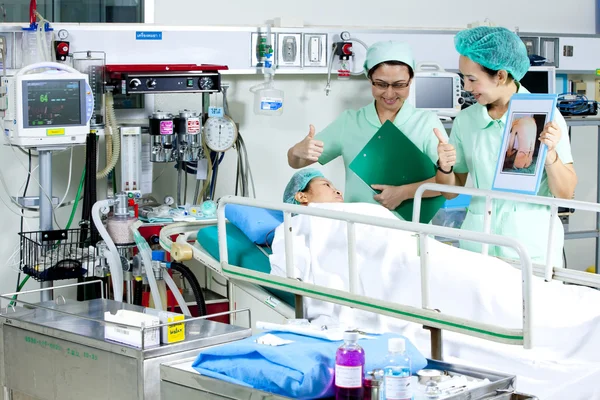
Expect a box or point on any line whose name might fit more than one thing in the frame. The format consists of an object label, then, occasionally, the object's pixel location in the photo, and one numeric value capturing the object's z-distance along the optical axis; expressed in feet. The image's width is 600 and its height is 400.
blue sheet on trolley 9.37
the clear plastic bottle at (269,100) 22.57
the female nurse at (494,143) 15.78
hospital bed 11.03
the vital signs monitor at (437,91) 23.53
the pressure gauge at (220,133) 21.15
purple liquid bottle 9.03
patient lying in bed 12.36
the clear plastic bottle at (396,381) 8.86
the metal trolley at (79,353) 11.11
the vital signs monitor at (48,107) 17.98
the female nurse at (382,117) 18.52
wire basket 17.87
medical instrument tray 9.71
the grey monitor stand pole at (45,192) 18.70
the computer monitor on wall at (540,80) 25.10
